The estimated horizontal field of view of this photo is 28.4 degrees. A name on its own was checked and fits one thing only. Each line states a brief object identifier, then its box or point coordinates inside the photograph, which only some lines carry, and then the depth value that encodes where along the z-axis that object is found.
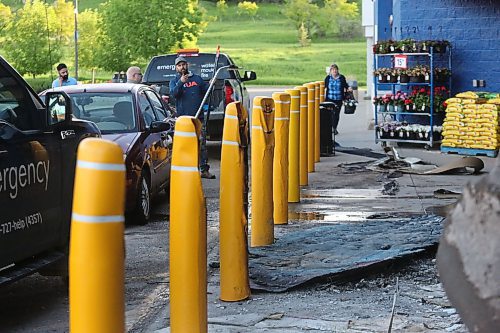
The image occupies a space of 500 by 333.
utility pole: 27.23
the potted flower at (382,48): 19.48
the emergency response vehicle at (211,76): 18.19
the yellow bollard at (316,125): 16.20
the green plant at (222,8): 106.42
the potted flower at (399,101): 19.59
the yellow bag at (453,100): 17.95
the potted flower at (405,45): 19.14
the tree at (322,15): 92.88
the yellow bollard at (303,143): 13.67
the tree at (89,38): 36.94
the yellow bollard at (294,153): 11.96
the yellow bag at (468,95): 17.78
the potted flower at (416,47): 18.98
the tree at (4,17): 32.77
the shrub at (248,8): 109.94
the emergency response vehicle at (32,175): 6.70
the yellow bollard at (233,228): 7.11
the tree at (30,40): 30.91
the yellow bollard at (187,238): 5.72
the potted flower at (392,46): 19.38
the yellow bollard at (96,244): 3.90
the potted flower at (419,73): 18.97
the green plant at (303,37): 88.80
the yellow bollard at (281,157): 10.28
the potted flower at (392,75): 19.39
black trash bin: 18.33
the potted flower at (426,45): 18.88
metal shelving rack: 19.05
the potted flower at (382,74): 19.56
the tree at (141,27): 35.38
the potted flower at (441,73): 19.11
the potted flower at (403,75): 19.19
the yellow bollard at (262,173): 8.97
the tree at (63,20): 32.78
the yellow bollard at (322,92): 21.03
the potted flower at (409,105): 19.46
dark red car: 11.25
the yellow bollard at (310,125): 15.39
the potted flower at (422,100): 19.25
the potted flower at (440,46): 18.92
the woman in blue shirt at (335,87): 21.23
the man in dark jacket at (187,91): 15.90
